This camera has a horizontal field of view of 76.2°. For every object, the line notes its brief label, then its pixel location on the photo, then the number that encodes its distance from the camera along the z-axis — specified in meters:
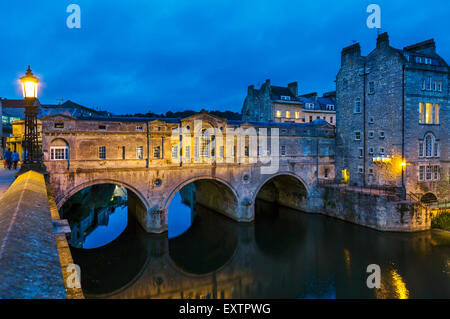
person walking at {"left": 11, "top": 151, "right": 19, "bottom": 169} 18.91
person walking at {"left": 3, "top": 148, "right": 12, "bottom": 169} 19.19
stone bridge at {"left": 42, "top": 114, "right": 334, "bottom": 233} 21.95
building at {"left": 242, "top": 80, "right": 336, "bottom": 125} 45.19
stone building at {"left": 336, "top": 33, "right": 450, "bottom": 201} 27.56
